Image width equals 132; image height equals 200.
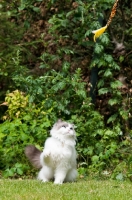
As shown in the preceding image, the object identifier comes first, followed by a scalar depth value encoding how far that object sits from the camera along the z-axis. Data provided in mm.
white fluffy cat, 6293
